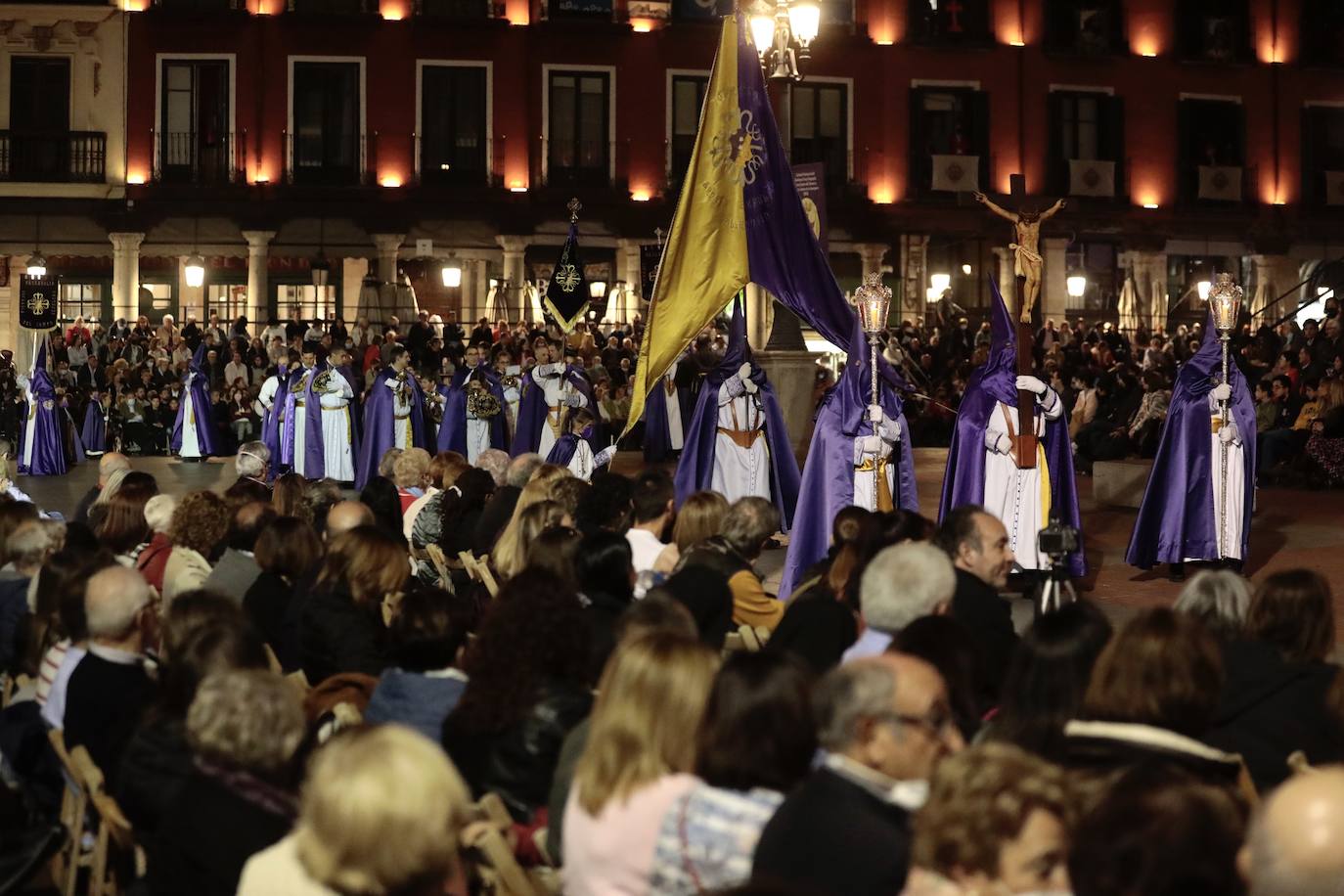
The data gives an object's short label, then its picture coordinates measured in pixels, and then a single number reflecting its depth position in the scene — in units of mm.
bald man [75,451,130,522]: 11070
